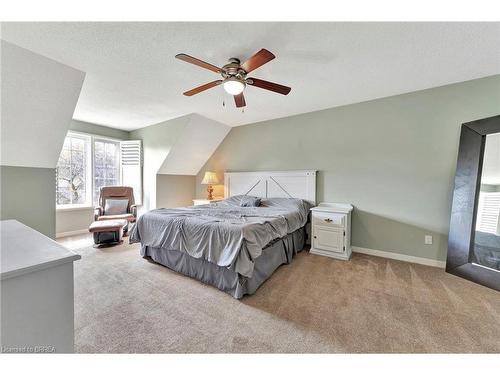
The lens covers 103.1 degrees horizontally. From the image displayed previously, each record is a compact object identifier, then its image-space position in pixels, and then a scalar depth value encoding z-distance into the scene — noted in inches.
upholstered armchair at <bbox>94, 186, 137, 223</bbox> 156.4
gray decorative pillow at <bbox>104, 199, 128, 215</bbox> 161.0
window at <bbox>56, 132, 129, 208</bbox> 164.7
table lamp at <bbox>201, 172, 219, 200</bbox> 180.1
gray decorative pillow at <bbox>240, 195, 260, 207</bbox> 145.1
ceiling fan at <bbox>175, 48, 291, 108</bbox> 67.3
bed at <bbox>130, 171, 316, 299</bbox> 79.0
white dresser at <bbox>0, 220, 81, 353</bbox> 27.0
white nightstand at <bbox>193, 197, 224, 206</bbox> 174.7
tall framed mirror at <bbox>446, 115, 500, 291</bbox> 86.7
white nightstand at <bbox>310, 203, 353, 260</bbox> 116.6
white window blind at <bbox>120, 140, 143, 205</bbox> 186.1
